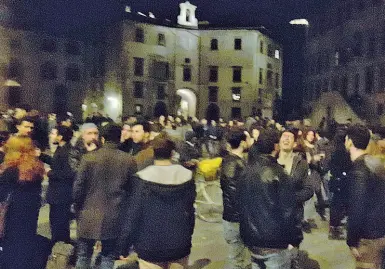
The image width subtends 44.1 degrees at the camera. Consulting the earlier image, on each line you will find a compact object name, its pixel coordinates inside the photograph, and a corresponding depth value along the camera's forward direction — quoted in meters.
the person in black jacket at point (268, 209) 3.32
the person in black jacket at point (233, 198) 4.39
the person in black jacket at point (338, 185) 6.76
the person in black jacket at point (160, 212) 3.31
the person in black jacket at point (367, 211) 3.63
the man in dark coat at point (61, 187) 5.14
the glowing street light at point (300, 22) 30.38
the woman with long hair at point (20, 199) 4.22
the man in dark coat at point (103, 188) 3.87
